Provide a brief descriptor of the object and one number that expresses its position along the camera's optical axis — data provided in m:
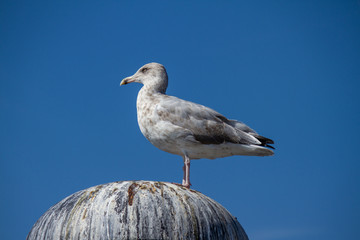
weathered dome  14.42
